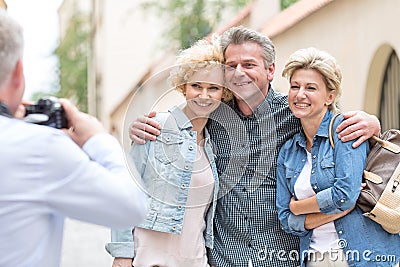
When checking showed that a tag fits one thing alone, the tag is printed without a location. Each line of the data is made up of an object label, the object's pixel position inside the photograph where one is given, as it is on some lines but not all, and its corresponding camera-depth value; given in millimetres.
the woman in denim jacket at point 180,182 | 3391
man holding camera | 2055
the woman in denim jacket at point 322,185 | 3275
